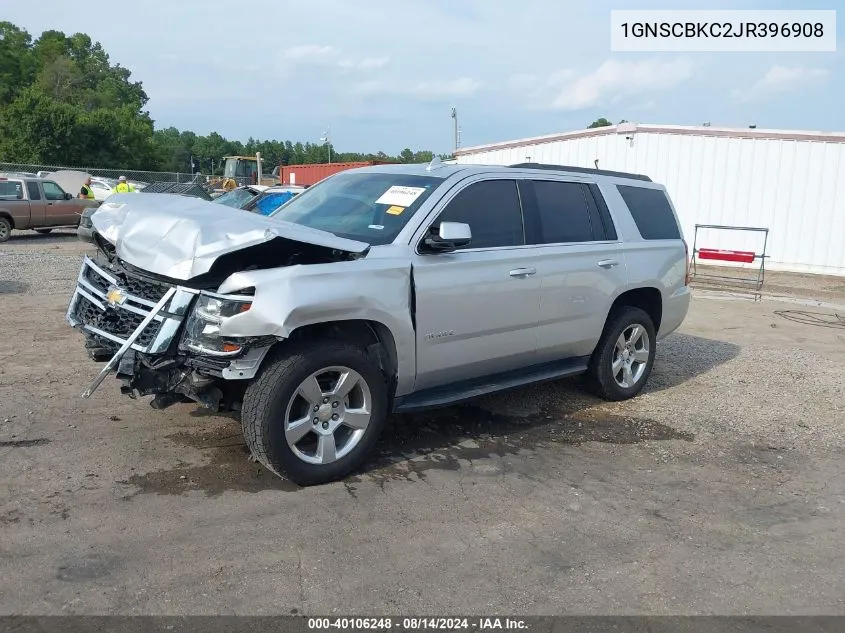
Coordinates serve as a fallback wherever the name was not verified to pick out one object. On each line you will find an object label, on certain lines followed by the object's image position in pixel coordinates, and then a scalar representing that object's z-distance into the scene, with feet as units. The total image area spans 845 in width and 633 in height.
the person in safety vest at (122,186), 66.80
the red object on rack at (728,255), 46.96
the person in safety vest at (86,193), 82.33
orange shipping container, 109.28
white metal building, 57.21
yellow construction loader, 124.36
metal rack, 46.85
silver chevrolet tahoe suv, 13.61
